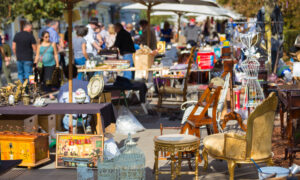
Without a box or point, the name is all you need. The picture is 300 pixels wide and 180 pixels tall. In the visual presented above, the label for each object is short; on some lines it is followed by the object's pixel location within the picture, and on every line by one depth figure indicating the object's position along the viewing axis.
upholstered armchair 5.33
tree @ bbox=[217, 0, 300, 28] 18.06
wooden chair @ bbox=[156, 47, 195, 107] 10.33
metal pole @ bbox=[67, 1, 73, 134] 7.93
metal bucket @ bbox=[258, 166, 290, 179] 4.05
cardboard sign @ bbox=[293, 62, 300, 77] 7.22
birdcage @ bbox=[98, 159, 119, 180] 5.65
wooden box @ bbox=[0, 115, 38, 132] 7.37
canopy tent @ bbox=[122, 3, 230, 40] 16.28
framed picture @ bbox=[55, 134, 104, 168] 6.61
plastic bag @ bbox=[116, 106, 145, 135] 9.07
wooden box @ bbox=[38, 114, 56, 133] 8.09
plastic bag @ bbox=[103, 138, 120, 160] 6.82
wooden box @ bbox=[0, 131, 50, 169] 6.73
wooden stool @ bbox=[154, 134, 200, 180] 5.46
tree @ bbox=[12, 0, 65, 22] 22.58
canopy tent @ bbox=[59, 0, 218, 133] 7.94
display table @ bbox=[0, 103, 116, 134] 6.83
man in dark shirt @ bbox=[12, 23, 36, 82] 12.82
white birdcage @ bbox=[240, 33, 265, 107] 7.56
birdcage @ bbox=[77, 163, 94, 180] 5.98
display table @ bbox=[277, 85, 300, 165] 6.33
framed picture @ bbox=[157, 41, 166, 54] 16.09
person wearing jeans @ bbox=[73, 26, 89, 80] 11.70
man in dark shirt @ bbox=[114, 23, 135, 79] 11.98
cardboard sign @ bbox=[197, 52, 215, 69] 11.27
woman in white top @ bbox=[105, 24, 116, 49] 15.92
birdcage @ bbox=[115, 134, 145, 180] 5.55
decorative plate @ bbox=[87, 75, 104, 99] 7.76
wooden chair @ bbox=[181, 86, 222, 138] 6.44
